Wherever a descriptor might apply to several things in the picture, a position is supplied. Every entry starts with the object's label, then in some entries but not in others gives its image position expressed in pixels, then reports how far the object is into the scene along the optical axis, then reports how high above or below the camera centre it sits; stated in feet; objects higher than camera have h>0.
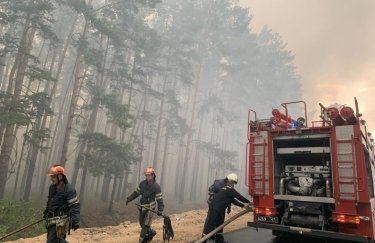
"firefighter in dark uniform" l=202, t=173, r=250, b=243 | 28.71 -0.61
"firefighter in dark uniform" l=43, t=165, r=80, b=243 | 20.74 -1.47
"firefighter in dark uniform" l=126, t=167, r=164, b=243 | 29.00 -0.64
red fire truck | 24.14 +2.41
